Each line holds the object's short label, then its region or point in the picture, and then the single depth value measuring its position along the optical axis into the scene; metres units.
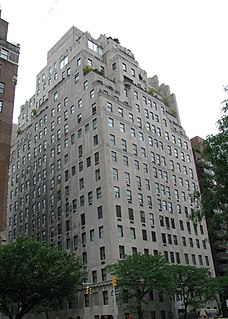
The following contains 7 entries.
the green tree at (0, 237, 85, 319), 36.28
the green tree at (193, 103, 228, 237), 21.25
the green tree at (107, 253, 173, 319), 43.44
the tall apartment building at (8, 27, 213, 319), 55.84
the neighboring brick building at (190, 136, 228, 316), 75.39
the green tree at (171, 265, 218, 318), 50.94
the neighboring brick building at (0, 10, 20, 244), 45.16
